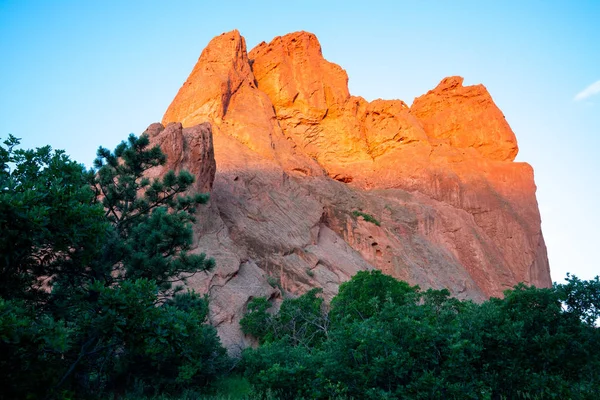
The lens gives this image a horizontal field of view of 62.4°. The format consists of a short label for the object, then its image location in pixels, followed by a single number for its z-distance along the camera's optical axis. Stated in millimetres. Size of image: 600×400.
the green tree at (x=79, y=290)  8078
